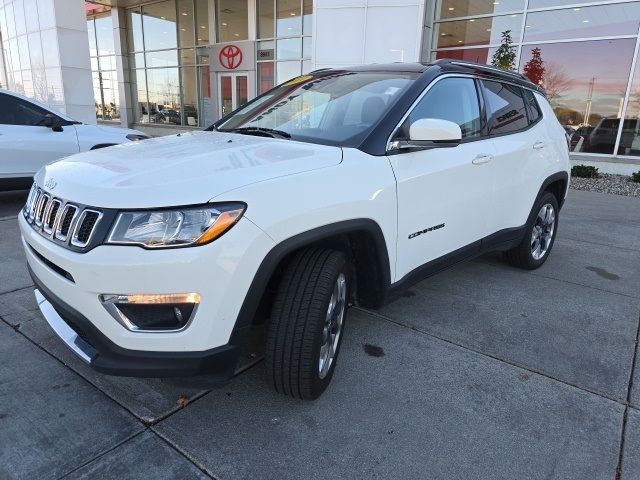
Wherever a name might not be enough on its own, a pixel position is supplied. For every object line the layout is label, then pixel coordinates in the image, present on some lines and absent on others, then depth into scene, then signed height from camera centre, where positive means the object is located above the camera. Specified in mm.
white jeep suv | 1879 -587
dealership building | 11414 +1232
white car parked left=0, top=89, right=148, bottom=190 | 6125 -720
